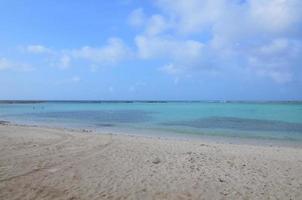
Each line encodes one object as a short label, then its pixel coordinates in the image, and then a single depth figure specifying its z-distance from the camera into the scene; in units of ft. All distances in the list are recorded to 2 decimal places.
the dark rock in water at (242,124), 99.71
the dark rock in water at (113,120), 125.29
